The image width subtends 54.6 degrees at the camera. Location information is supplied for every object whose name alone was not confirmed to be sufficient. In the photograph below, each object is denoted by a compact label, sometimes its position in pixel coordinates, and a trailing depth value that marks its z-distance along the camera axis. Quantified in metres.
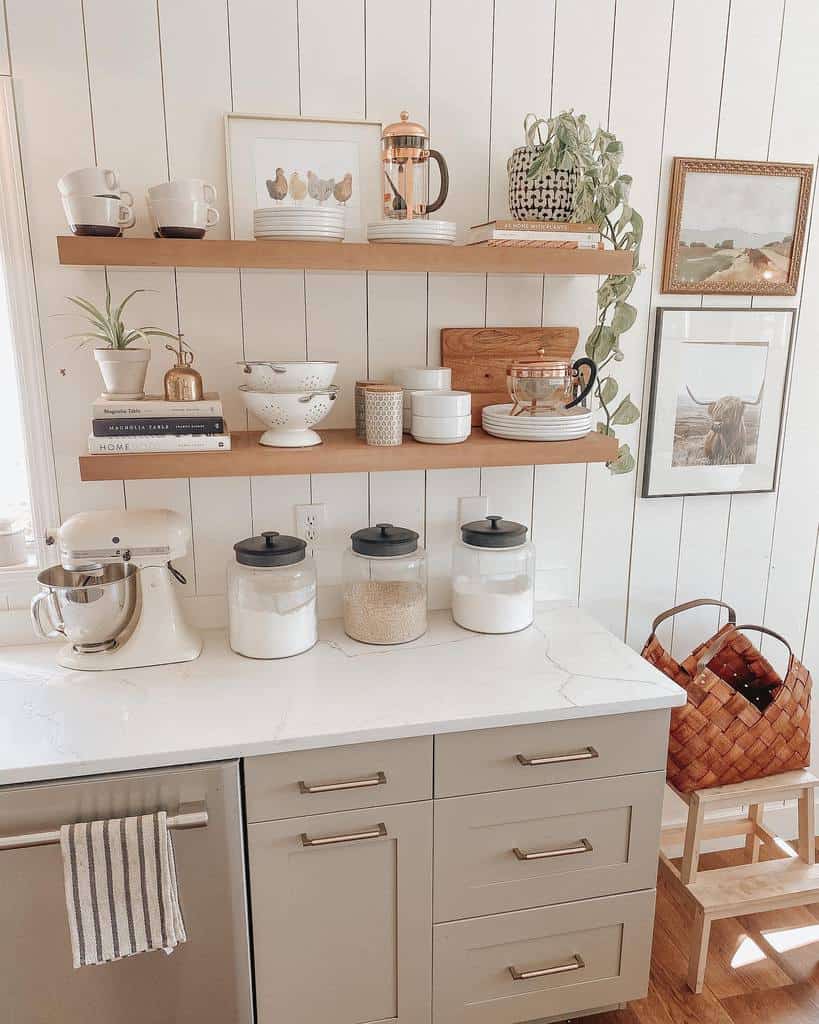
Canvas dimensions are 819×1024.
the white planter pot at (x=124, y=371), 1.65
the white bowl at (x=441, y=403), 1.77
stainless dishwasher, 1.41
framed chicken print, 1.74
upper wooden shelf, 1.53
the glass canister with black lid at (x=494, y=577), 1.90
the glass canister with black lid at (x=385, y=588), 1.83
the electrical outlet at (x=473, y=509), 2.06
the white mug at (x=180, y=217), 1.56
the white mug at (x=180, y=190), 1.55
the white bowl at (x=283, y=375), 1.68
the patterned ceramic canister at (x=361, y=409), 1.80
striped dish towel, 1.40
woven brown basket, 1.96
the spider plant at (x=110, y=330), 1.67
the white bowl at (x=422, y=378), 1.83
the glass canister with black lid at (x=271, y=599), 1.75
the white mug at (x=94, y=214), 1.53
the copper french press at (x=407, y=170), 1.65
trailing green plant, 1.71
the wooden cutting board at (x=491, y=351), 1.95
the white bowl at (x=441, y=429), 1.77
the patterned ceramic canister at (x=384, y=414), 1.73
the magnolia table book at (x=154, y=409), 1.61
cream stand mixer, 1.69
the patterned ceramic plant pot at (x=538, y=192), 1.73
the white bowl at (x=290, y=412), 1.68
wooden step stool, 1.94
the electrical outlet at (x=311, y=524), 1.97
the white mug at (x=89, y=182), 1.51
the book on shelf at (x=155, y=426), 1.61
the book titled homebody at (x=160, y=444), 1.60
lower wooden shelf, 1.61
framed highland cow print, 2.08
